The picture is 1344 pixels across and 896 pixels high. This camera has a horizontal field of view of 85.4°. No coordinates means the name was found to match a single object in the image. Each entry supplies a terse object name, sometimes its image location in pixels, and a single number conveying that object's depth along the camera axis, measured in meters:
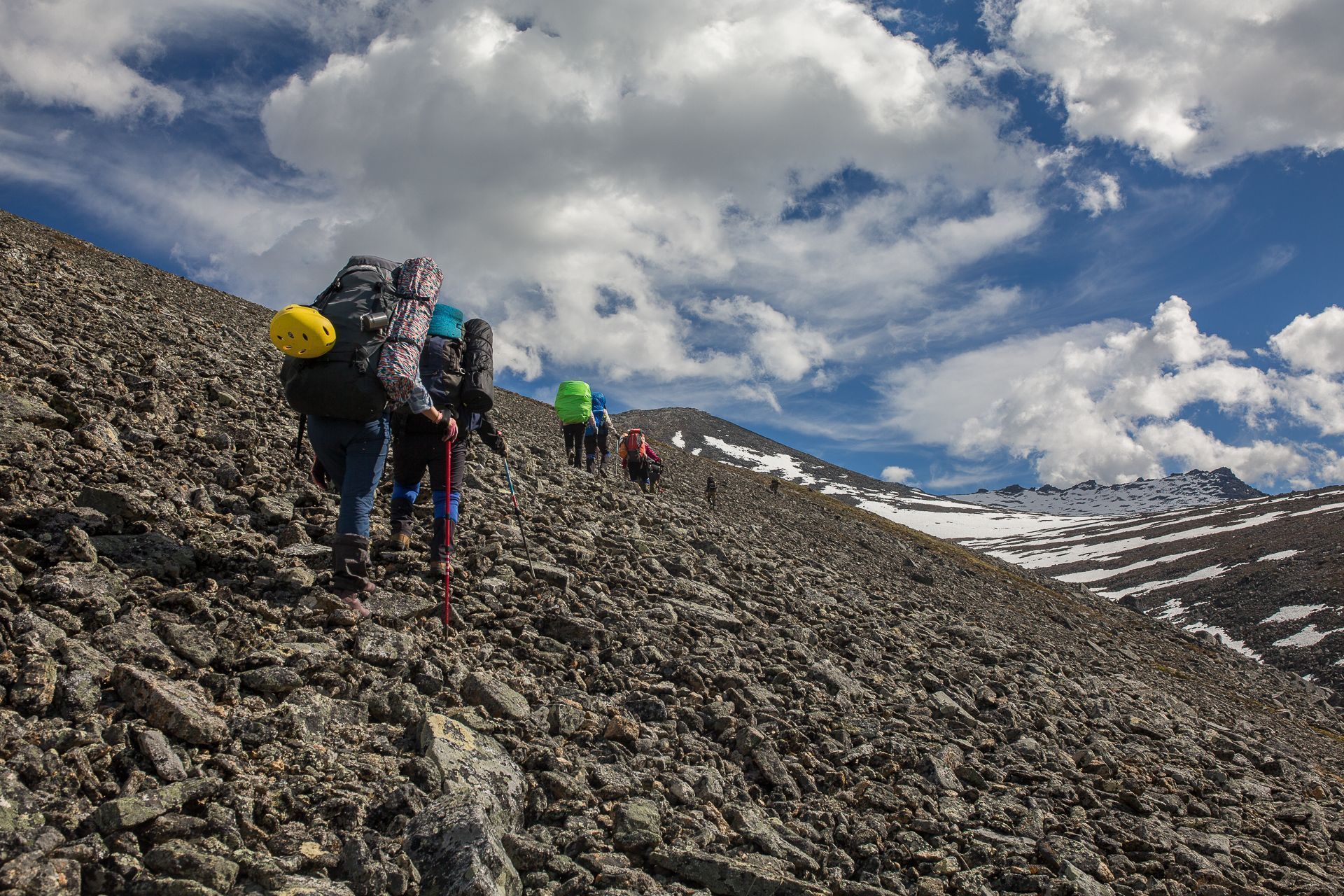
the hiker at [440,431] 6.80
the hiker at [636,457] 20.88
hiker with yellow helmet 5.36
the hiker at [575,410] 17.77
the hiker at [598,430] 18.75
